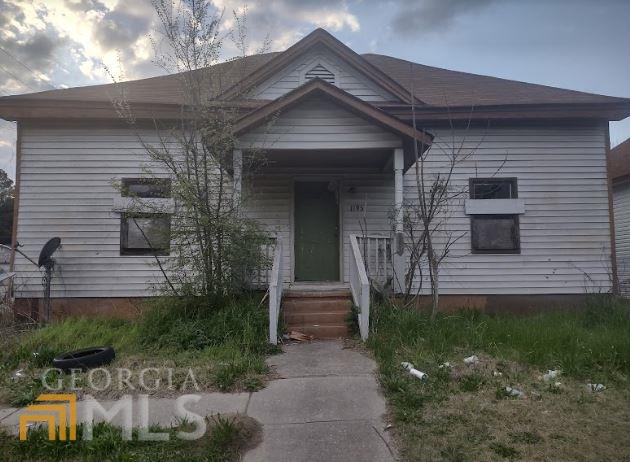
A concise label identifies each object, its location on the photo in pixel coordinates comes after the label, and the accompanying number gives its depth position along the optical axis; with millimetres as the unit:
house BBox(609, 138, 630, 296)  12414
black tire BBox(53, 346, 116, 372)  4609
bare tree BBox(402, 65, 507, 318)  7945
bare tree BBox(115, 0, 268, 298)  5828
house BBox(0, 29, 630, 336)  7973
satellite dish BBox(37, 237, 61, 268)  7300
